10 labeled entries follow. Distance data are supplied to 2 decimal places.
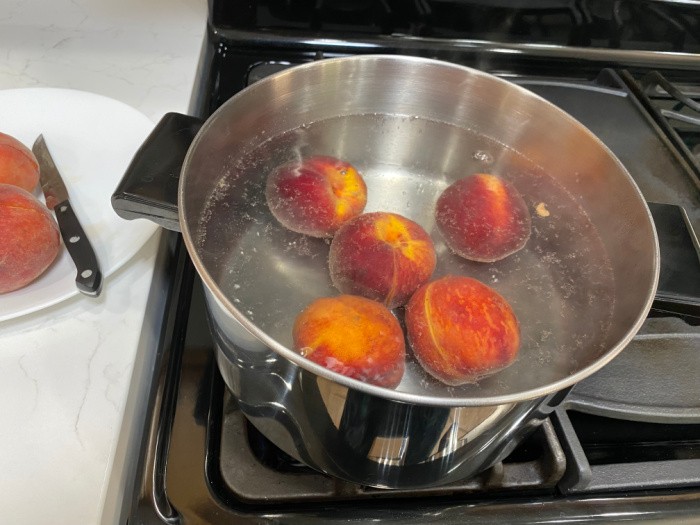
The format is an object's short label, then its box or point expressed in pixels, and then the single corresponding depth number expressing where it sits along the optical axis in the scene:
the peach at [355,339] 0.37
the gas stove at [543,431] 0.42
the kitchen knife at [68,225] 0.46
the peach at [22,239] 0.44
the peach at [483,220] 0.50
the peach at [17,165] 0.51
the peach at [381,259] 0.44
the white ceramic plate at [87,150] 0.49
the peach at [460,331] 0.40
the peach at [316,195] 0.50
